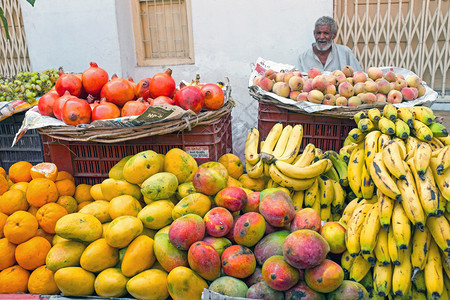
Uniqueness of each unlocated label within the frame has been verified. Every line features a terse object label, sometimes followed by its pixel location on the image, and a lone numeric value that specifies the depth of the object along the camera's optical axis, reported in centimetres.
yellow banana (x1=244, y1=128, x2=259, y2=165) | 209
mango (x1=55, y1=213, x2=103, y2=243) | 158
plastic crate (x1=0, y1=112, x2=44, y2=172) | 251
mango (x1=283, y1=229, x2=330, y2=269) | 129
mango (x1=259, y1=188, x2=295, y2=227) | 152
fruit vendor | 397
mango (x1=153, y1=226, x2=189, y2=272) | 147
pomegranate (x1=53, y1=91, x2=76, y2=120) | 213
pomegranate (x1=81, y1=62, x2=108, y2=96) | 232
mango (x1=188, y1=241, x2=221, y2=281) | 139
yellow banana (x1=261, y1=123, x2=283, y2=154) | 212
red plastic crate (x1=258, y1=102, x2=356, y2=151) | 241
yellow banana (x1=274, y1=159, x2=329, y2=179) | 189
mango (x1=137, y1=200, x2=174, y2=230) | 164
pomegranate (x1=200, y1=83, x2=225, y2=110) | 224
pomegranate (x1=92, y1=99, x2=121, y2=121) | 208
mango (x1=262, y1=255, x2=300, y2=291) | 129
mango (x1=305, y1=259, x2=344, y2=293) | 127
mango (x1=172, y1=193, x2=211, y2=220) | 161
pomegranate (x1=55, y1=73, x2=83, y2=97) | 229
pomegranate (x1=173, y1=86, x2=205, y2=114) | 212
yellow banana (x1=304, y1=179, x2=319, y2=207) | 195
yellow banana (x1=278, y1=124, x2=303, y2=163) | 203
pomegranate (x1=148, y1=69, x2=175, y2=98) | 229
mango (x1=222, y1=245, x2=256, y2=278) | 140
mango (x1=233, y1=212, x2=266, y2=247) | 149
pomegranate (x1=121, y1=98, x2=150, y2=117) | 212
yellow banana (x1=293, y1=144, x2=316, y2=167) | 198
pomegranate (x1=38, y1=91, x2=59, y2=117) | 225
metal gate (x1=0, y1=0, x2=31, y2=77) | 495
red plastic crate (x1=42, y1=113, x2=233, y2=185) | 211
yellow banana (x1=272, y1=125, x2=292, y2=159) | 210
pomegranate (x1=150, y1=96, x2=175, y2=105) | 216
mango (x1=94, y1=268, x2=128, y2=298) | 150
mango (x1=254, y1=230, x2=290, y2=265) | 146
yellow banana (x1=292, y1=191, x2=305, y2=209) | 198
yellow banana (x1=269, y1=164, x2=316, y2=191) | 192
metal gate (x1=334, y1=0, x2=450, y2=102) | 428
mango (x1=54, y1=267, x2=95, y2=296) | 149
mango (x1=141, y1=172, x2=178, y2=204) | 171
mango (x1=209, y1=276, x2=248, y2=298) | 135
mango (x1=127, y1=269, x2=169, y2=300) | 144
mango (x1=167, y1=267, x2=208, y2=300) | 139
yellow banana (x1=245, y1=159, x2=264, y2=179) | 202
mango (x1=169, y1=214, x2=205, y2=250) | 144
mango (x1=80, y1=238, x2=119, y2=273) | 153
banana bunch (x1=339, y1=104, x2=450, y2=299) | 141
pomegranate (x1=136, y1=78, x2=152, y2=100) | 232
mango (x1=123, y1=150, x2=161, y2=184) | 178
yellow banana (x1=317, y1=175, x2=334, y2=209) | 197
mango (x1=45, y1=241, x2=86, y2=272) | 157
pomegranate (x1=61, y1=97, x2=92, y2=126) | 204
